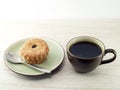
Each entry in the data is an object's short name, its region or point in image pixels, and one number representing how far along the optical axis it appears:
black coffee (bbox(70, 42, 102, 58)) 0.56
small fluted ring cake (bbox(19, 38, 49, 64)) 0.57
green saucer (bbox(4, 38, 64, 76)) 0.57
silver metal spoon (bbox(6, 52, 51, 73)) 0.57
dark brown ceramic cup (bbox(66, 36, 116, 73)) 0.54
